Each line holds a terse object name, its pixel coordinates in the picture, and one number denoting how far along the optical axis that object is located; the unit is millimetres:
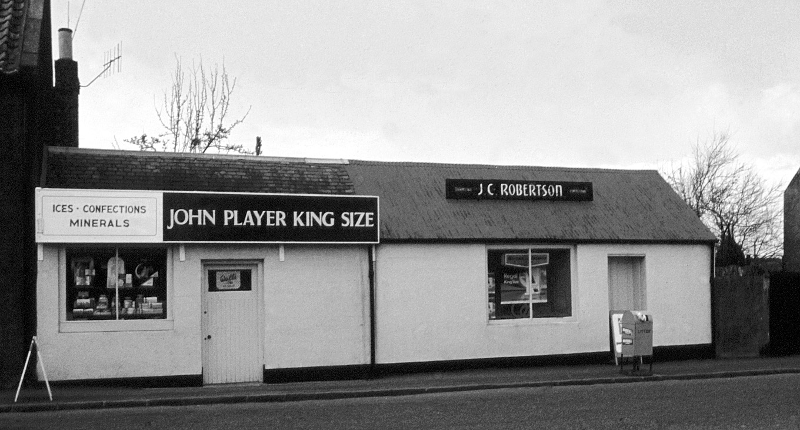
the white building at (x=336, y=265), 15688
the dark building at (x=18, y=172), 14772
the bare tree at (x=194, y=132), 32500
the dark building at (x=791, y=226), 35062
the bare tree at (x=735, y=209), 44500
